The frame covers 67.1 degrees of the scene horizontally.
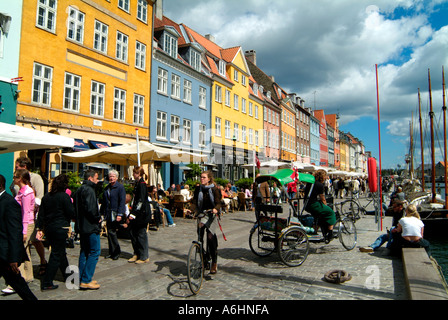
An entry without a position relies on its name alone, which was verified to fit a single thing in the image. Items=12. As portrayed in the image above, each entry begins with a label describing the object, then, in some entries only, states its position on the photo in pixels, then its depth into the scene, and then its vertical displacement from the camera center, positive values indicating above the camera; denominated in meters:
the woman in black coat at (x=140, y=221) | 6.80 -0.68
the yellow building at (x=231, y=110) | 30.59 +7.81
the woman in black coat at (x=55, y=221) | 5.14 -0.52
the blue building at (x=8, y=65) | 13.80 +5.05
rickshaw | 6.77 -0.93
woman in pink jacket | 5.13 -0.14
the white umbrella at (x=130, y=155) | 12.06 +1.22
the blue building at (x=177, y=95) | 23.06 +6.93
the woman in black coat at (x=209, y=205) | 5.77 -0.30
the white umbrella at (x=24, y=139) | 5.82 +0.88
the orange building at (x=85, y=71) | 15.09 +6.02
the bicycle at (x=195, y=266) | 4.97 -1.20
